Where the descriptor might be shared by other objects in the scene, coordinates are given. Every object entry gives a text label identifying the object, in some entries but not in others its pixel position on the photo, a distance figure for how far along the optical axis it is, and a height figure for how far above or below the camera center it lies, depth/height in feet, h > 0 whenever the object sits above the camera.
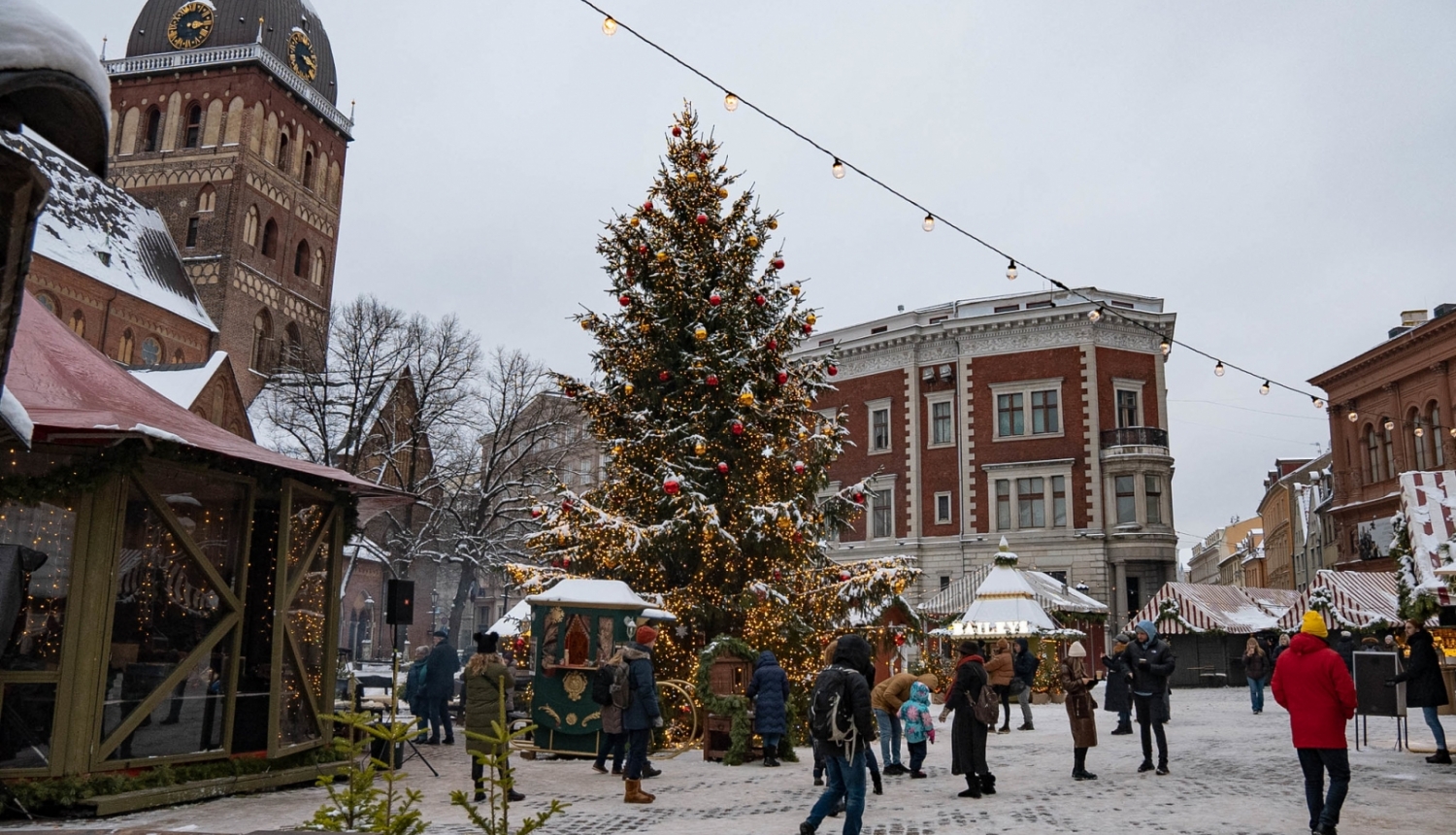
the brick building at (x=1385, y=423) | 120.67 +24.36
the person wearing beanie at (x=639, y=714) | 34.55 -3.16
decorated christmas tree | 54.08 +9.22
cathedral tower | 173.68 +73.88
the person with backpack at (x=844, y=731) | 25.76 -2.61
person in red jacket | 26.43 -2.21
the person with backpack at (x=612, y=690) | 36.35 -2.50
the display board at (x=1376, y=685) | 44.93 -2.32
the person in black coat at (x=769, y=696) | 42.70 -3.03
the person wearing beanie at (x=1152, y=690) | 38.81 -2.33
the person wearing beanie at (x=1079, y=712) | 37.17 -2.93
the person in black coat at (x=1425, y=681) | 41.65 -1.90
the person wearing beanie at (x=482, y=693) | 37.88 -2.82
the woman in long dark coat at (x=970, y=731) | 34.71 -3.42
